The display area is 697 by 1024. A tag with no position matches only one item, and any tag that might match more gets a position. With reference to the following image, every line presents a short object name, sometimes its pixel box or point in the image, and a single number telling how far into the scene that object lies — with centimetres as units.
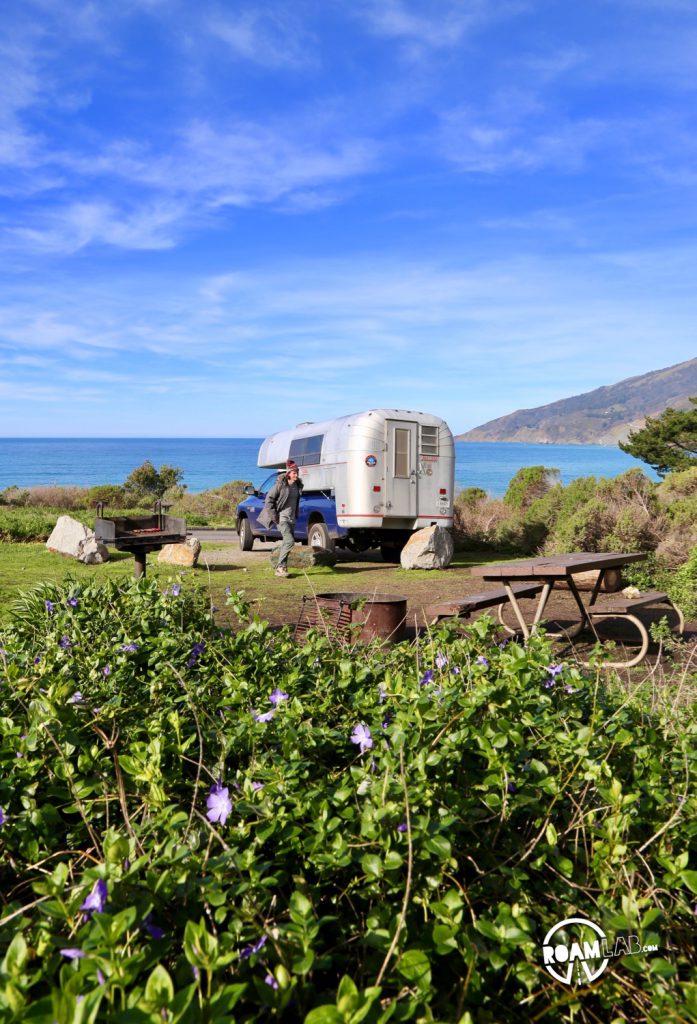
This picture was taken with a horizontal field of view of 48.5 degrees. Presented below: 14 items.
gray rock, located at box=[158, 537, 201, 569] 1416
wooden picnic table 651
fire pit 650
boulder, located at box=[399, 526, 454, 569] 1412
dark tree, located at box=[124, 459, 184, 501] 3369
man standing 1316
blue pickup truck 1514
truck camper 1453
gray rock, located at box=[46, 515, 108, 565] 1459
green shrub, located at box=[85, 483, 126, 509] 3132
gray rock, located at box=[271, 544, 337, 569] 1392
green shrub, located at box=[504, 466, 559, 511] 1981
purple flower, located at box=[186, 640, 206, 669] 338
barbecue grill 1061
